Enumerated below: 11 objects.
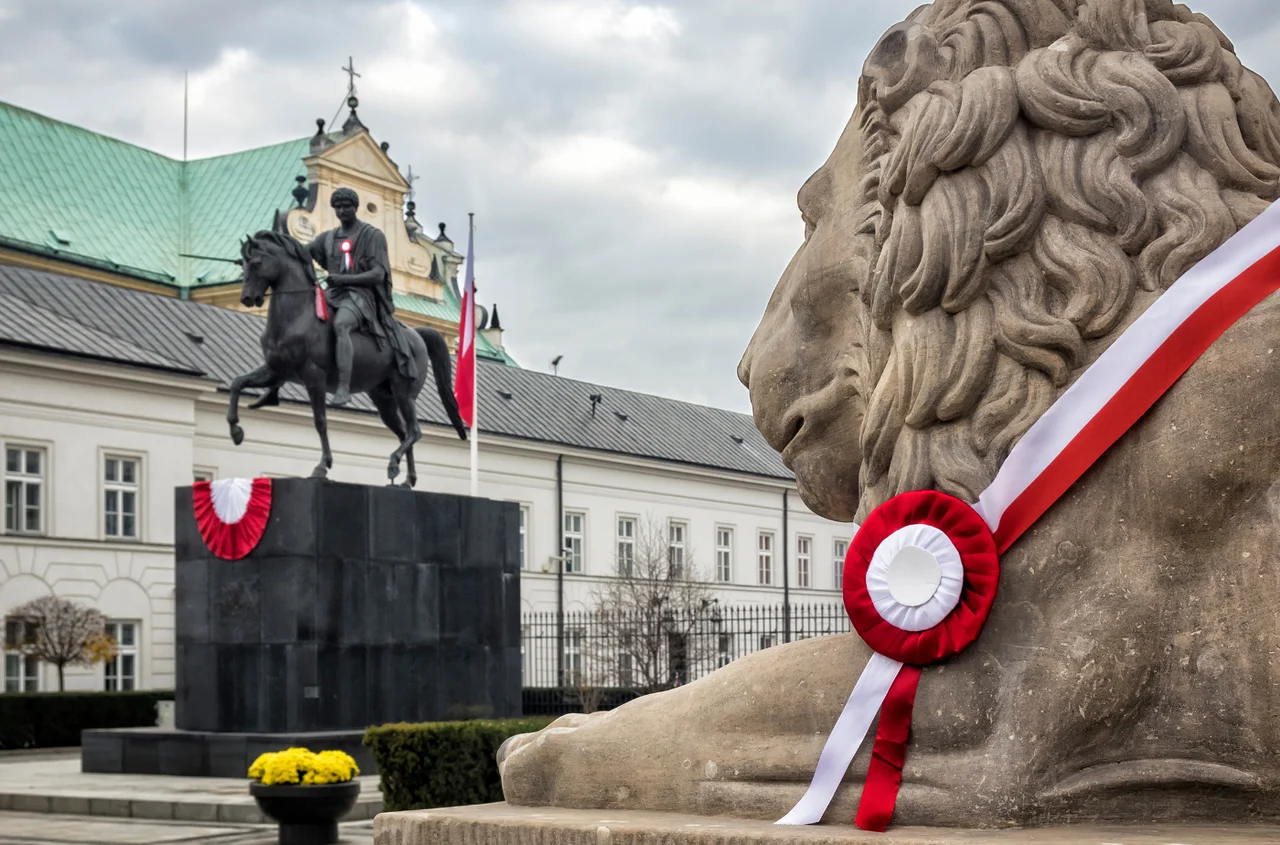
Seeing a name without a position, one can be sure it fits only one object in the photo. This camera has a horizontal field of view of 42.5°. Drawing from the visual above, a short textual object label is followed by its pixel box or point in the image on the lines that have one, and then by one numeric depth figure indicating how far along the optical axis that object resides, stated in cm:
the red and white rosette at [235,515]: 1725
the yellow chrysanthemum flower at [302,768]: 1203
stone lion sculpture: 275
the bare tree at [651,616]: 3053
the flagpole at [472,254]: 2366
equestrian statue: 1831
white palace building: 3188
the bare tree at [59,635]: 2995
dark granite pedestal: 1706
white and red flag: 2473
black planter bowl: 1186
